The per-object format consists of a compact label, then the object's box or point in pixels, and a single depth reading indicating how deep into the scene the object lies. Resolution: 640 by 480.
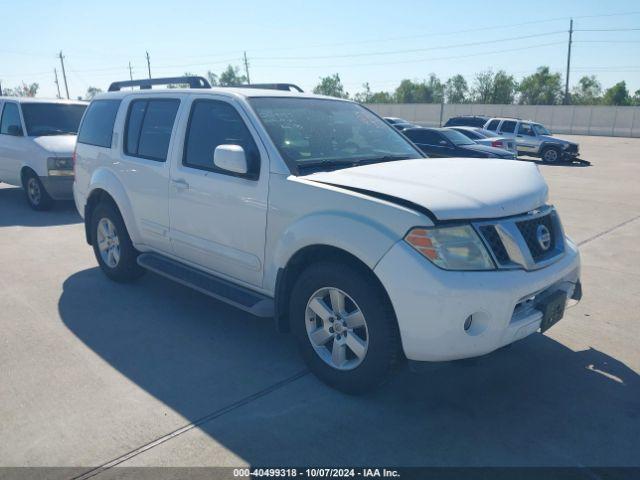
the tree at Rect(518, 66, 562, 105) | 91.56
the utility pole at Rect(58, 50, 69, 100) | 85.21
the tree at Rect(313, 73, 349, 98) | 108.82
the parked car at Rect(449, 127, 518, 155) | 16.75
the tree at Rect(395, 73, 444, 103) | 108.75
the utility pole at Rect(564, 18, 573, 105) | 56.67
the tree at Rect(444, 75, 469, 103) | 107.88
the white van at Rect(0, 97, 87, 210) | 8.84
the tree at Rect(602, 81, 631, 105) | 90.50
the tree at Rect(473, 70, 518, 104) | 91.56
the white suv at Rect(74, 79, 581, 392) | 2.85
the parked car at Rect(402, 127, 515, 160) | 14.27
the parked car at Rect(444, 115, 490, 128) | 22.16
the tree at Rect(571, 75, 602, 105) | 96.55
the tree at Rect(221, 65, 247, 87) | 107.39
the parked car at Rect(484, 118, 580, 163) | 19.94
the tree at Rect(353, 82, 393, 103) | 107.01
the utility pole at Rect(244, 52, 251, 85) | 82.38
